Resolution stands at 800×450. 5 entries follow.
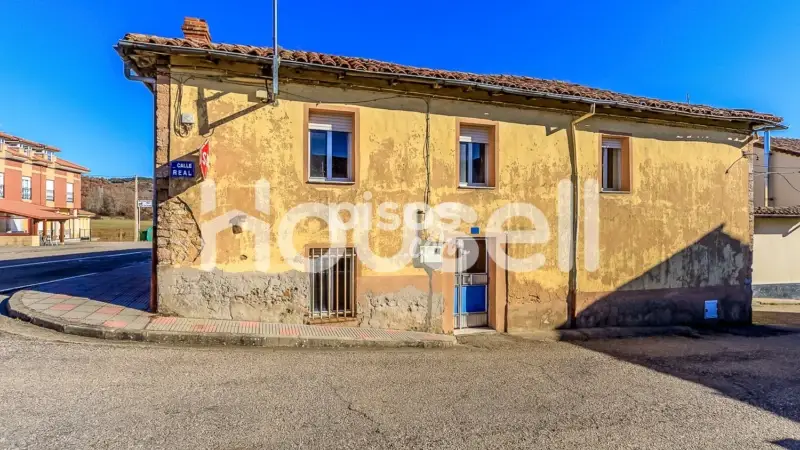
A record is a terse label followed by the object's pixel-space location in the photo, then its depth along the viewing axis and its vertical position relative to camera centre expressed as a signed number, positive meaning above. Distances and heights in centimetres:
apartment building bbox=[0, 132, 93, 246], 3102 +220
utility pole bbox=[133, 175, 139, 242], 3563 +141
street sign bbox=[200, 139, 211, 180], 706 +109
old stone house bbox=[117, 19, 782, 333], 741 +62
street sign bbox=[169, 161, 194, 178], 713 +91
